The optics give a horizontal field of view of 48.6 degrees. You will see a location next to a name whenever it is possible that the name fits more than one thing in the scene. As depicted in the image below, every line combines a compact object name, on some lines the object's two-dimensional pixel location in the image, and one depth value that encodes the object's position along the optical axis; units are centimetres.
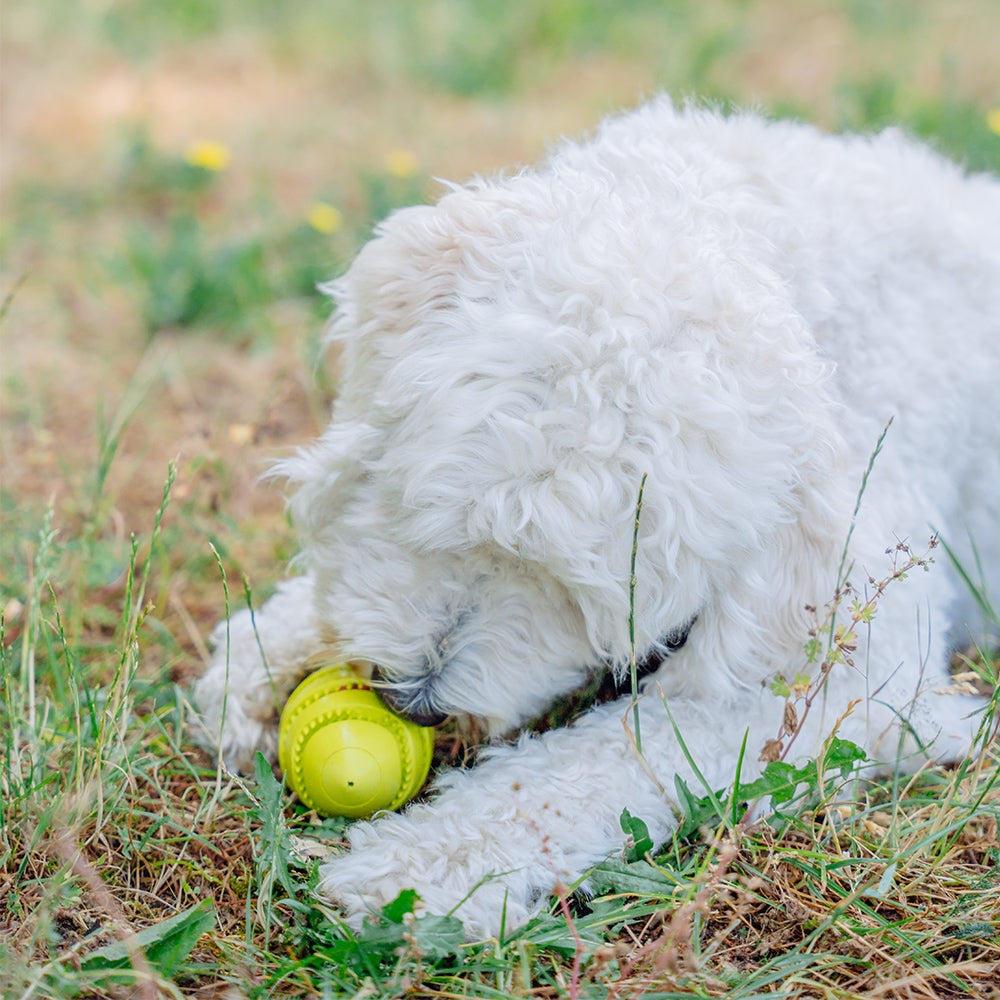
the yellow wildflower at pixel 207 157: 557
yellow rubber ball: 231
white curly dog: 208
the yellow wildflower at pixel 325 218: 502
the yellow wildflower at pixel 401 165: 536
